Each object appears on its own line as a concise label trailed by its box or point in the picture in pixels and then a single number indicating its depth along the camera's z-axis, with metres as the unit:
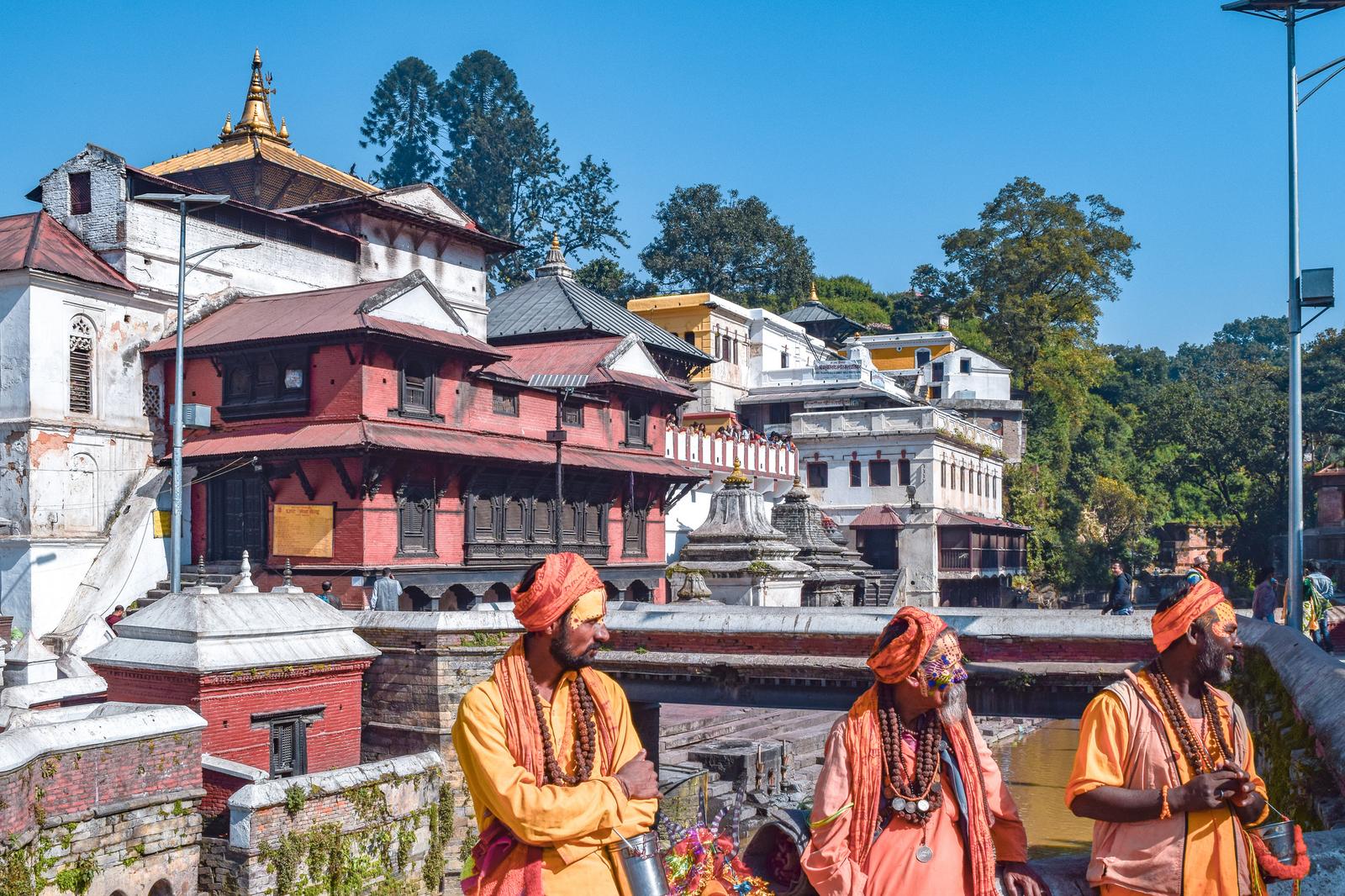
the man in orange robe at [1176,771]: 4.91
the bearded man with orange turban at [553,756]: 4.61
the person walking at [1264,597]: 18.63
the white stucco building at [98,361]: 24.95
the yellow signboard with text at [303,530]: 25.62
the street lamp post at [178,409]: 21.00
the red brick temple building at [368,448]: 25.59
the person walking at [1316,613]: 17.94
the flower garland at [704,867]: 5.09
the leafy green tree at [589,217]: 73.44
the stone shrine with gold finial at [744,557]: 26.12
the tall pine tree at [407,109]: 76.69
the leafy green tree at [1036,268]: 65.00
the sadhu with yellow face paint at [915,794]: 4.98
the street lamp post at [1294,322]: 15.98
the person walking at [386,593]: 23.06
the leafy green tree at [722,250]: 72.19
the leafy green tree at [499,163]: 72.12
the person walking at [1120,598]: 19.09
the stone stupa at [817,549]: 30.92
